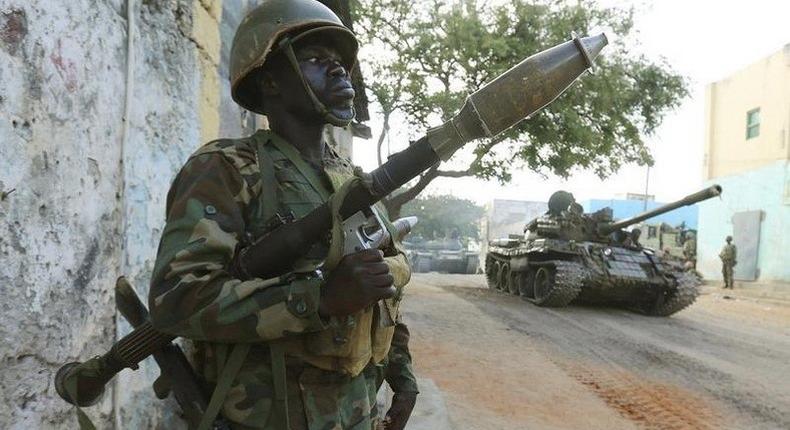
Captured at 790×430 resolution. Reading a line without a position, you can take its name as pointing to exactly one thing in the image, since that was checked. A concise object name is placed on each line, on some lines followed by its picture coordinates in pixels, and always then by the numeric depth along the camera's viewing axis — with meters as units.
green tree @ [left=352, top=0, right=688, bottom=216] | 13.12
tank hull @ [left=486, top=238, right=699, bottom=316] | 10.91
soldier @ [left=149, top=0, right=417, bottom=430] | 1.31
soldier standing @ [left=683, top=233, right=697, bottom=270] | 23.17
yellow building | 18.25
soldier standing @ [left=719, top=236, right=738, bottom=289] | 19.00
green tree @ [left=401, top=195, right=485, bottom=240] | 44.81
